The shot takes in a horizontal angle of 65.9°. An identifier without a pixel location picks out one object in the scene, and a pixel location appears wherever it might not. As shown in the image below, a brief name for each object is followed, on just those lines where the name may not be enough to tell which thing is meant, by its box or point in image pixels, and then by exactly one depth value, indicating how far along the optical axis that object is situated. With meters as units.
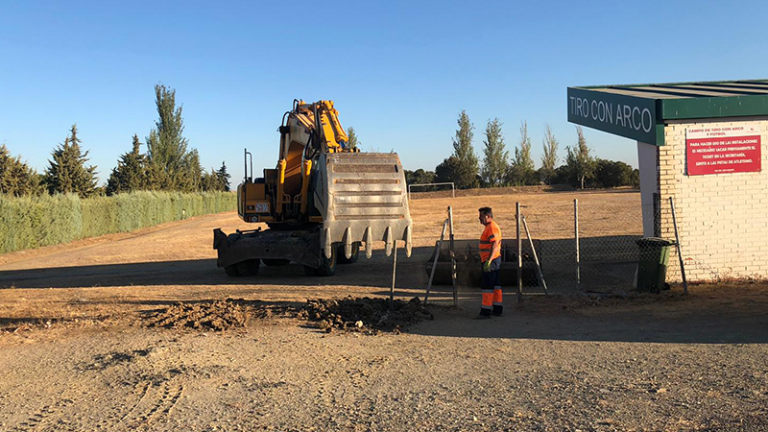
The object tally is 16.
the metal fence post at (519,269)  10.05
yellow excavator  10.12
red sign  11.55
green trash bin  10.74
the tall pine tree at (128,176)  44.41
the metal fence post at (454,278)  10.03
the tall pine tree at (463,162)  67.31
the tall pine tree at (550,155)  74.84
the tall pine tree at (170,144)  66.31
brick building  11.52
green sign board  11.56
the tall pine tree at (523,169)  69.50
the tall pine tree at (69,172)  35.94
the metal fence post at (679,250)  10.49
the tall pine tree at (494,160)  71.25
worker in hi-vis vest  9.29
